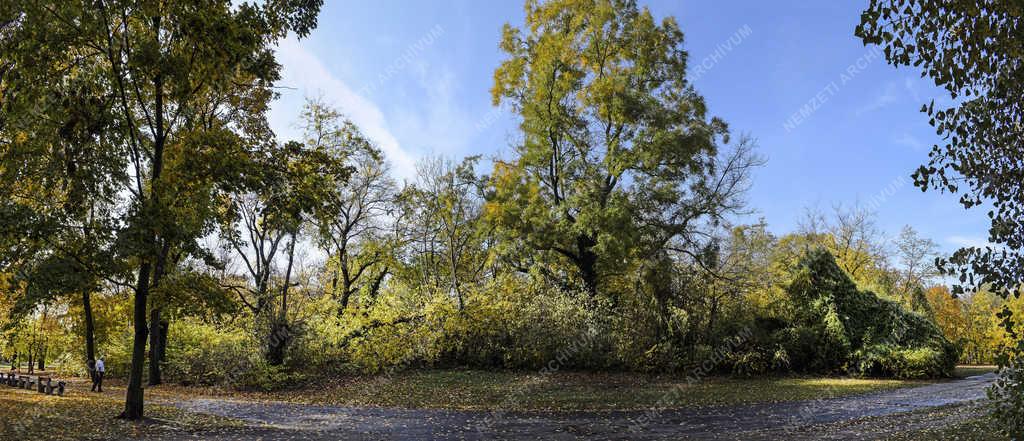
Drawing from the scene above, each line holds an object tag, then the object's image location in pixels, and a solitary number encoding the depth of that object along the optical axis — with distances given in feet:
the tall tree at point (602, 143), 76.48
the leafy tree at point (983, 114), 15.20
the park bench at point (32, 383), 65.99
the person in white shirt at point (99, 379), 72.86
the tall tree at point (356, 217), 80.18
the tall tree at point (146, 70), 34.40
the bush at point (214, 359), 71.77
